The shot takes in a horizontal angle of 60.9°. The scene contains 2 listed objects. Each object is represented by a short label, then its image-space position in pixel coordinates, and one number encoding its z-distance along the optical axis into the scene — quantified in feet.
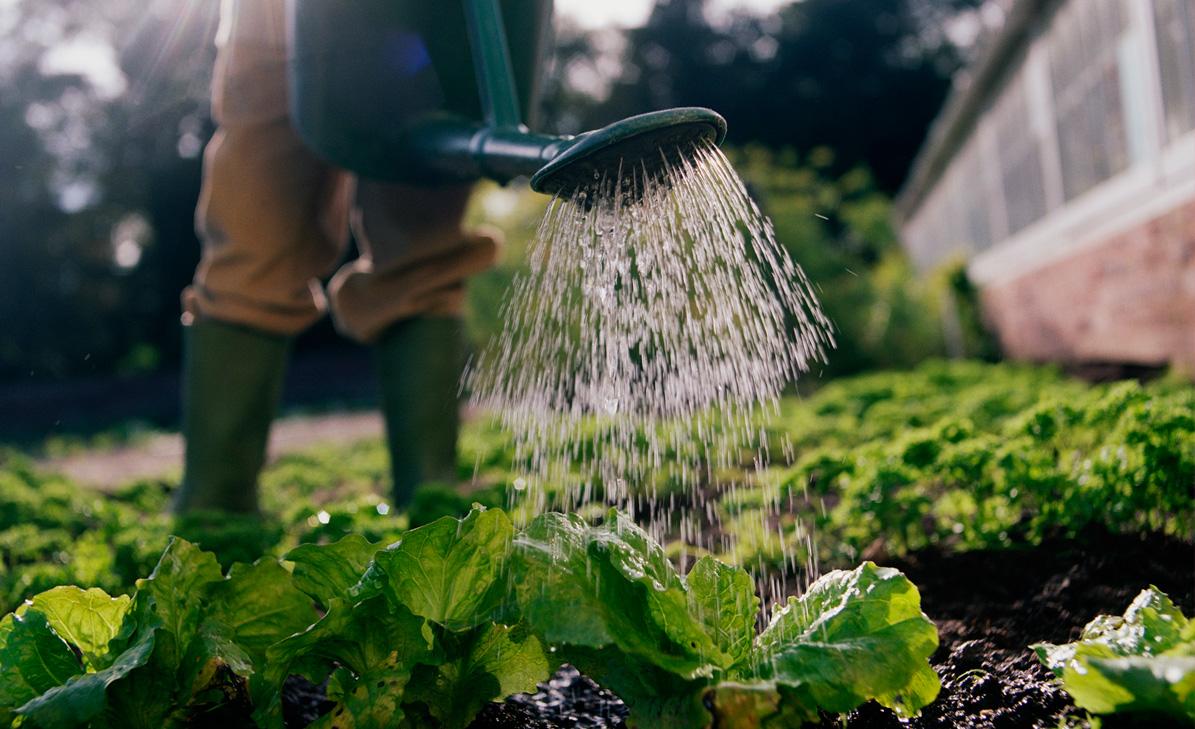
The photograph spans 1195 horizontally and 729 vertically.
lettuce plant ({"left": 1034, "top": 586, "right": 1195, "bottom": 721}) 3.35
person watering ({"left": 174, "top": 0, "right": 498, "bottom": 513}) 9.44
